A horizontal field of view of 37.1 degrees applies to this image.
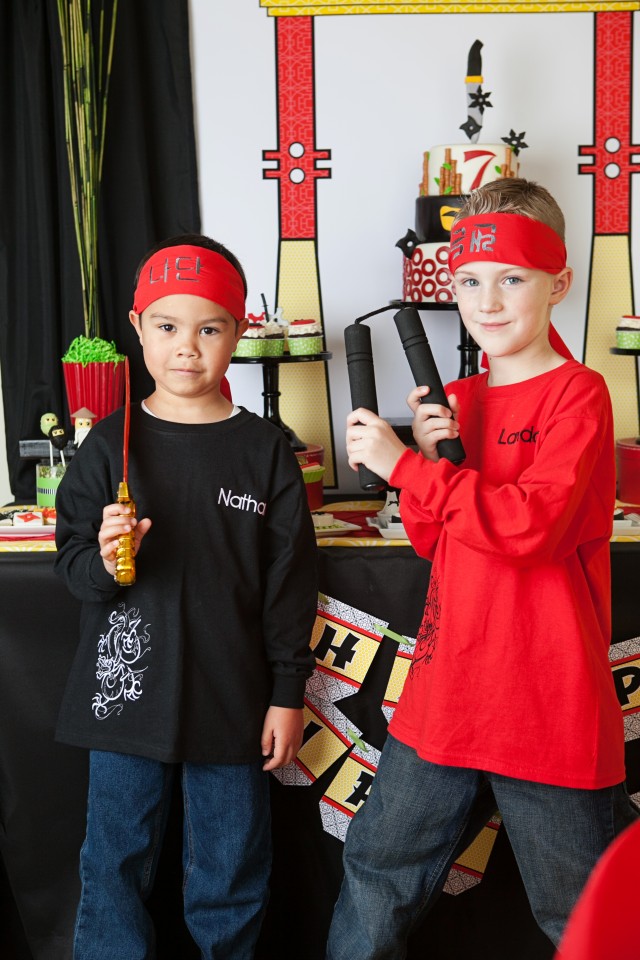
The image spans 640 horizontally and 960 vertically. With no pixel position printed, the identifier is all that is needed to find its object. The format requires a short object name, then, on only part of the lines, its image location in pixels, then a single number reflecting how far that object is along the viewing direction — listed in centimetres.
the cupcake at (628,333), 215
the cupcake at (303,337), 208
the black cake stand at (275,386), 205
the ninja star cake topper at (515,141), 219
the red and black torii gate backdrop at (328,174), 223
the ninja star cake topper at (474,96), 211
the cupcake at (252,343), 200
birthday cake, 202
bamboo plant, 207
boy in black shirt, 137
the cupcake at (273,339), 203
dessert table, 164
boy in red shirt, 123
